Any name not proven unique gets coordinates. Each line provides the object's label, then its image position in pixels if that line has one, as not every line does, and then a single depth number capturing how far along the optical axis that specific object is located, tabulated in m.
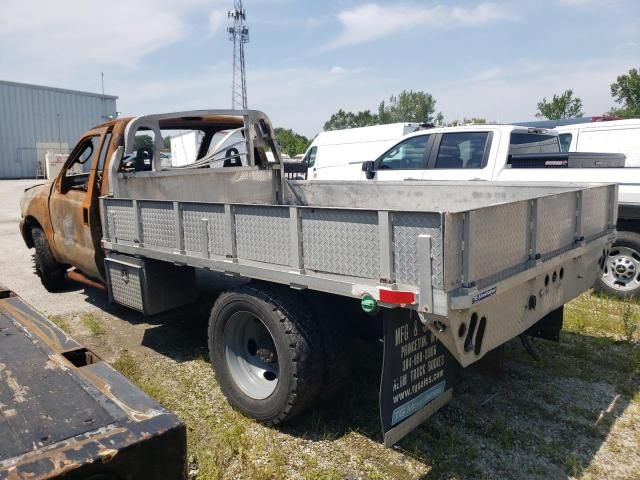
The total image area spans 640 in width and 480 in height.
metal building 38.25
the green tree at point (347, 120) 76.00
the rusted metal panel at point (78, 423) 1.47
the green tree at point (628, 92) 39.70
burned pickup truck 2.70
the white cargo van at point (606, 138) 7.64
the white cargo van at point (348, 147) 13.09
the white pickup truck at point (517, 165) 6.07
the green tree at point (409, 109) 68.70
